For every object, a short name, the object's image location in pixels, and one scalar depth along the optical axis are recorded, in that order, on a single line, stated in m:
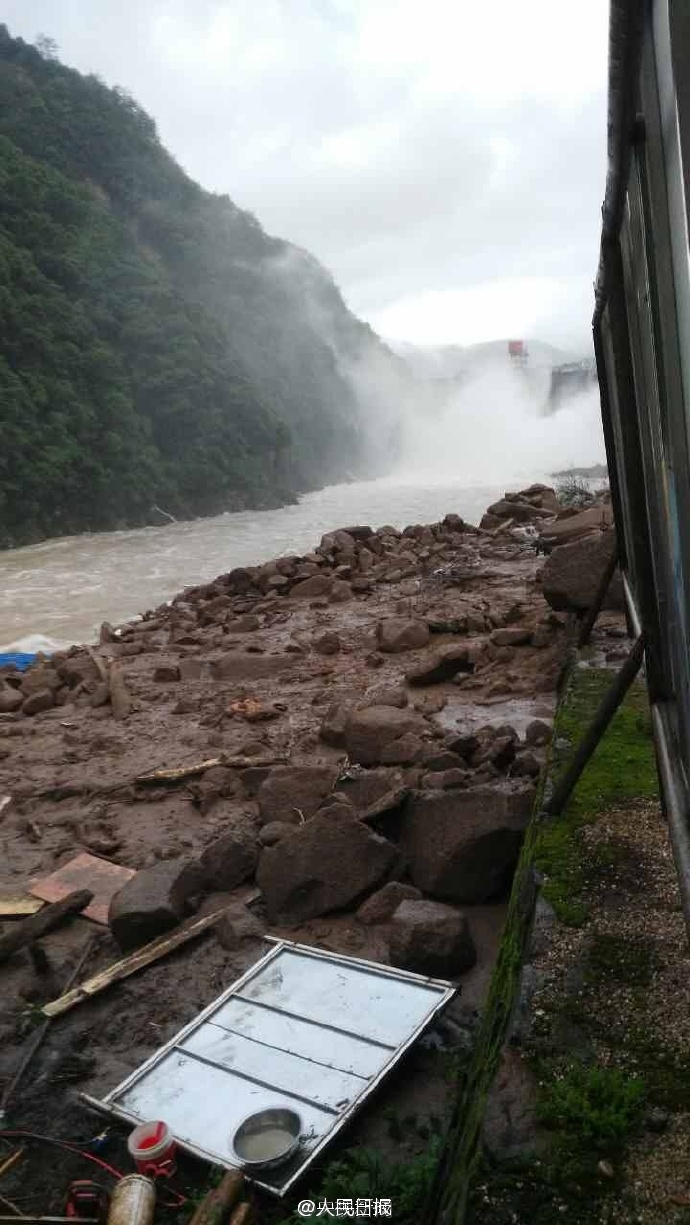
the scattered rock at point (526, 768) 4.21
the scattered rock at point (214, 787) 4.97
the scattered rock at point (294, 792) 4.43
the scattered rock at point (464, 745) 4.61
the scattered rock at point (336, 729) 5.46
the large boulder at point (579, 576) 5.60
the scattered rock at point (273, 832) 4.14
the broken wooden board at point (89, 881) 4.15
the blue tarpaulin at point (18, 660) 9.95
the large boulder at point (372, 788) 3.94
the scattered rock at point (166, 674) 7.80
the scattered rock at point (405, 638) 7.55
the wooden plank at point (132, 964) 3.33
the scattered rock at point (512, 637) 6.67
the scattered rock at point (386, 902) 3.56
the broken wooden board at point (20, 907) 4.13
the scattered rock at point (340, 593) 10.11
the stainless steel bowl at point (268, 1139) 2.37
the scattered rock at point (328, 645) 7.89
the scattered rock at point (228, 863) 4.01
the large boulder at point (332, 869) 3.67
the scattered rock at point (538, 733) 4.66
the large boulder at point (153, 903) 3.69
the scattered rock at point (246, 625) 9.30
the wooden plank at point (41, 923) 3.72
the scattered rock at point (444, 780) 4.18
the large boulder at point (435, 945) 3.15
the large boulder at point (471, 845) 3.51
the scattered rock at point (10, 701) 7.57
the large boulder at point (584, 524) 7.30
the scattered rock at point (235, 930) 3.58
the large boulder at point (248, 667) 7.66
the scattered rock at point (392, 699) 5.81
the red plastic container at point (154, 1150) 2.40
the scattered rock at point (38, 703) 7.45
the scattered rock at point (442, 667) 6.40
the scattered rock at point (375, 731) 4.96
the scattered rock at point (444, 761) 4.47
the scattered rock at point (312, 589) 10.55
